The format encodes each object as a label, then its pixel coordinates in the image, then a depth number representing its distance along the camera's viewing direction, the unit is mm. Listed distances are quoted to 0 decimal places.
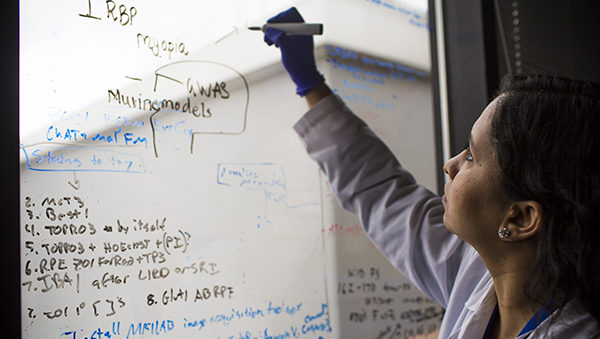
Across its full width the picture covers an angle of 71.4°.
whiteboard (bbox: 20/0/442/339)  772
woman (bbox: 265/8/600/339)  625
